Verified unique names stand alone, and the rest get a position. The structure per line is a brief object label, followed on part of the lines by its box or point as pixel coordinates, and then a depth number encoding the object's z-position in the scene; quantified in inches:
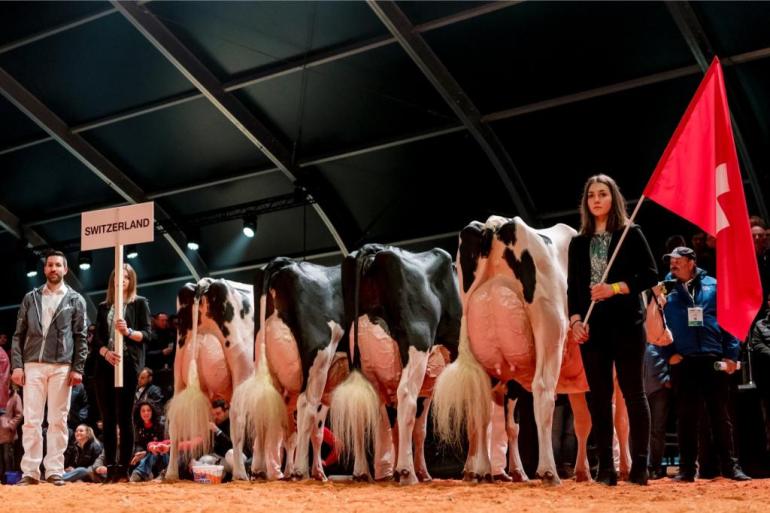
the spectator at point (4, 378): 441.1
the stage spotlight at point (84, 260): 658.3
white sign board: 326.0
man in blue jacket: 279.1
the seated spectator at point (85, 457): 420.8
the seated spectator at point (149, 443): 374.9
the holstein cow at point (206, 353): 315.3
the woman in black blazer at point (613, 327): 223.8
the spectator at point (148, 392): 399.5
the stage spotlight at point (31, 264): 700.0
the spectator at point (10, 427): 445.7
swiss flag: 232.8
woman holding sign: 318.7
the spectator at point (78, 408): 477.1
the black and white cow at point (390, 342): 271.4
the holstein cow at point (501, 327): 248.5
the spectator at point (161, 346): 426.6
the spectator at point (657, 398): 330.6
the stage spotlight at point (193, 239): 653.9
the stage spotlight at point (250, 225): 614.5
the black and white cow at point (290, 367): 295.7
